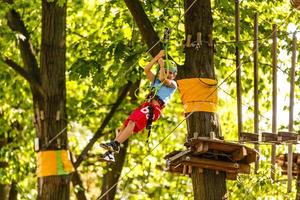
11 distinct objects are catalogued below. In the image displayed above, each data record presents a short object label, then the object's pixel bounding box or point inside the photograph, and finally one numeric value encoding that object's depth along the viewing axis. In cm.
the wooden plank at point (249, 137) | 1683
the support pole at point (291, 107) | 1825
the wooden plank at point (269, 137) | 1690
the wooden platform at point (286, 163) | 2227
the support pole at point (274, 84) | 1766
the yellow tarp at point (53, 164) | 2248
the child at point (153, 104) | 1567
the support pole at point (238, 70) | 1820
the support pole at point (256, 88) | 1805
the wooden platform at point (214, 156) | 1619
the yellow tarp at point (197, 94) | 1722
